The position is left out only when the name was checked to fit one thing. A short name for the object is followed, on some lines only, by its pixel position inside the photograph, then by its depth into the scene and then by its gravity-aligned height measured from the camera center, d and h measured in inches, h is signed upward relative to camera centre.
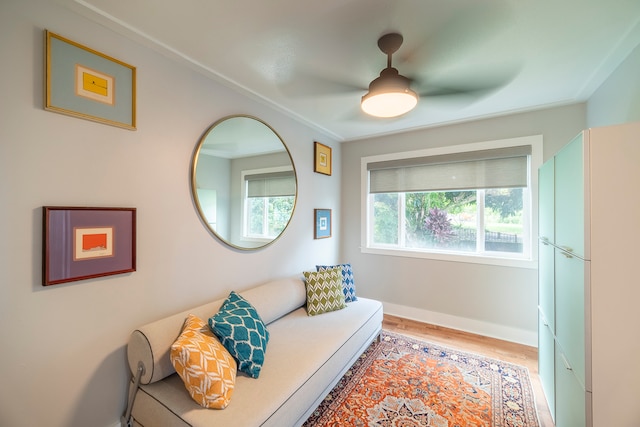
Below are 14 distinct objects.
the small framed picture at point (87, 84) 52.7 +28.8
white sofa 51.1 -39.0
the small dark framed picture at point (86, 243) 52.1 -6.7
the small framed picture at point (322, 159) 132.5 +29.5
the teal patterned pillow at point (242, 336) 61.5 -31.0
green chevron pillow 100.1 -31.6
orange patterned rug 70.4 -56.1
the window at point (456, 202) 111.9 +6.2
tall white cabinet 46.1 -11.3
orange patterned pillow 50.7 -32.3
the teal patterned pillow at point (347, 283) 111.4 -30.9
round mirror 82.7 +11.7
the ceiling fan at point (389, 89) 65.0 +33.0
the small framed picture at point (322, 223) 134.0 -5.2
